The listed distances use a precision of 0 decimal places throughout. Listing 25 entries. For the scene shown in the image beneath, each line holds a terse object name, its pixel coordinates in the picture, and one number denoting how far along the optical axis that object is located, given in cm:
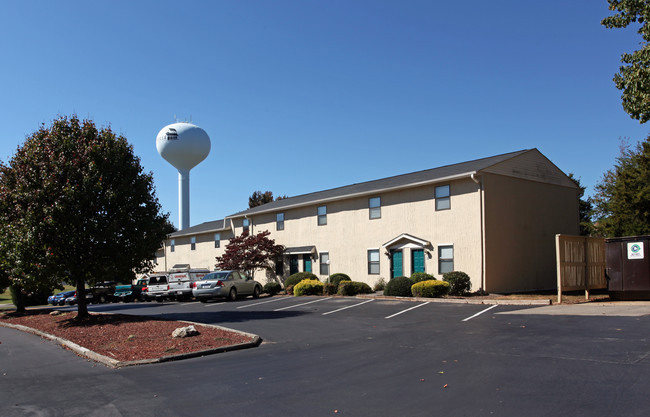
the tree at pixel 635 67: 1405
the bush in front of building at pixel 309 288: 2583
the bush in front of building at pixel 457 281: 2095
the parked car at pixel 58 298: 3568
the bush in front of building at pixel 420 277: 2197
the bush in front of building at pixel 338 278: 2661
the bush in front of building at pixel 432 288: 2030
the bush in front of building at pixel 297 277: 2812
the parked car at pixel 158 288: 2927
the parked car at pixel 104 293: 3438
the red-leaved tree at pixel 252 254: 3231
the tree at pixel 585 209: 3928
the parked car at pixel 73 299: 3381
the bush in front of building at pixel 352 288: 2411
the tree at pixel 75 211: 1579
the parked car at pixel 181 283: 2800
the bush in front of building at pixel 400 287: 2156
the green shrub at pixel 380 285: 2535
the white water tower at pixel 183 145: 5516
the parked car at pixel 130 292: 3344
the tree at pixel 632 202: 2400
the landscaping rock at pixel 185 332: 1234
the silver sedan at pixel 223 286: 2469
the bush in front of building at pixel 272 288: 2931
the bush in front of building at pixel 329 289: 2533
